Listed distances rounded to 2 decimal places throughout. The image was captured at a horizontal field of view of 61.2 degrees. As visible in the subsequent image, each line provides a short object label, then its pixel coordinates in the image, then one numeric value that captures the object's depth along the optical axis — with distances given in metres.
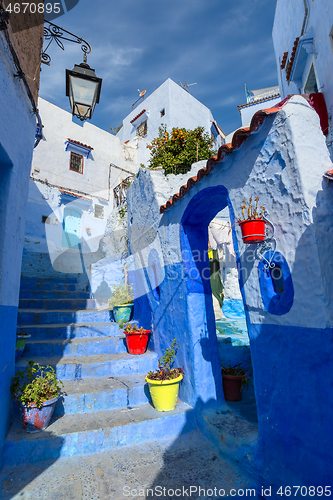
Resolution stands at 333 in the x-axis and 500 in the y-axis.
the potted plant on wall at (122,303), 6.70
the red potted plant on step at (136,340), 5.61
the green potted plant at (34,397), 3.55
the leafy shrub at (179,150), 6.44
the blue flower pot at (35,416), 3.55
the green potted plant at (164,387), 4.20
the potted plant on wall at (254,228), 2.89
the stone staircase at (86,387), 3.55
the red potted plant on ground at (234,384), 4.48
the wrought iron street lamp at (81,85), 3.71
